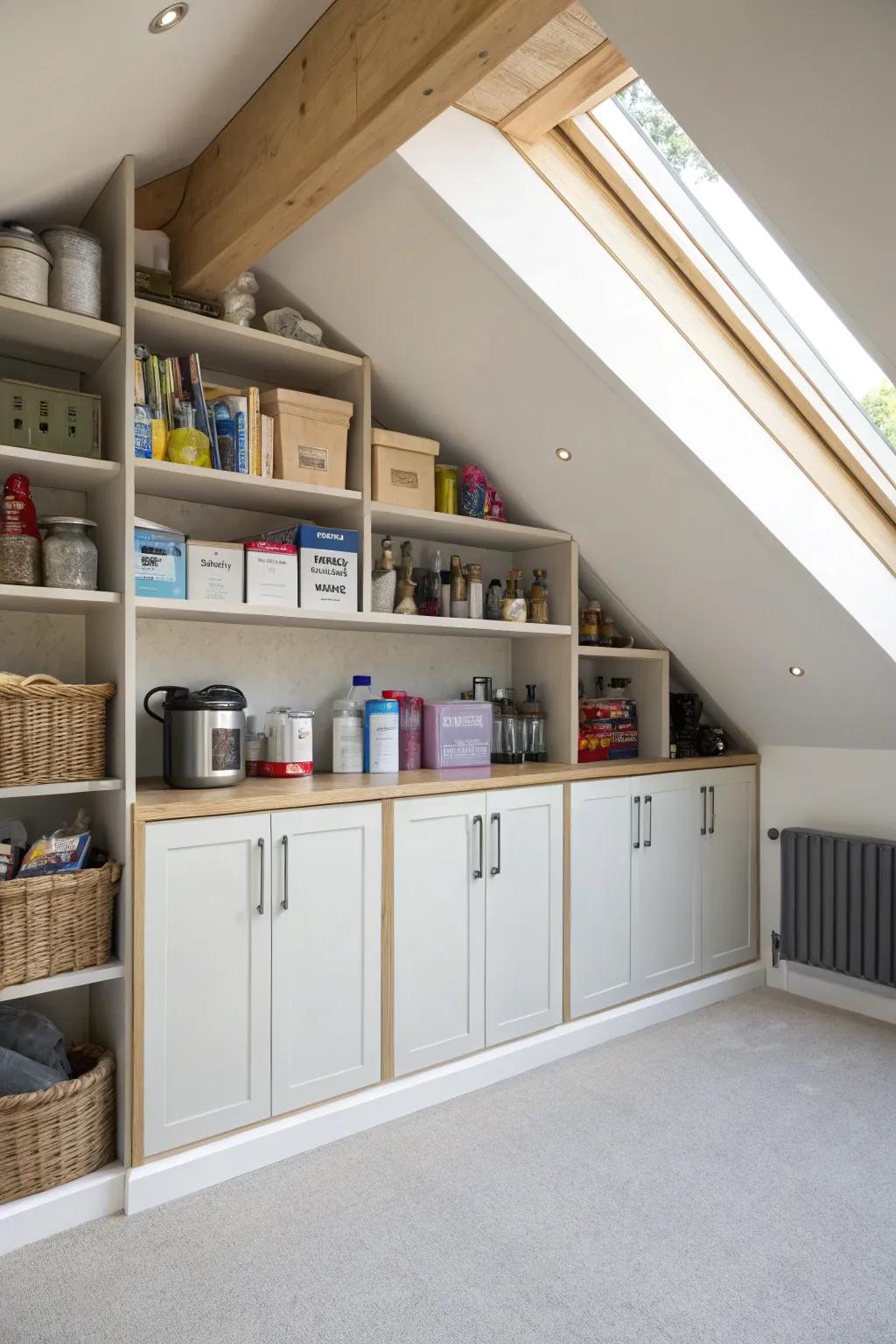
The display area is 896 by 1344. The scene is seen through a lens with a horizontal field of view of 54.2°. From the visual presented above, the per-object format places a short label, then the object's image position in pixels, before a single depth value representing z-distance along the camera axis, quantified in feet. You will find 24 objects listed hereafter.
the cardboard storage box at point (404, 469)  9.36
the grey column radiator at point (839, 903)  10.73
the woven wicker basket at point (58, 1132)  6.54
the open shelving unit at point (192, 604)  7.32
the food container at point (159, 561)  7.71
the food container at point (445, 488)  10.06
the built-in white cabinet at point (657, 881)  10.33
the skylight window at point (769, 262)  7.47
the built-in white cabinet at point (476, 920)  8.71
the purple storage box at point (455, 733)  10.05
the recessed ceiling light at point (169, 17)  5.29
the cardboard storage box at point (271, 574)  8.45
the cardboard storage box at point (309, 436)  8.65
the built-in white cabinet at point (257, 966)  7.20
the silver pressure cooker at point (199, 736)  8.01
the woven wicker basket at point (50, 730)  6.79
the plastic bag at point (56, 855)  6.96
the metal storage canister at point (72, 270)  7.36
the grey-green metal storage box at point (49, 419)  7.18
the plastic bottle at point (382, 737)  9.56
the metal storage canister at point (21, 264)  7.02
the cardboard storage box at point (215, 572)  8.13
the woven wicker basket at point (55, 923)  6.66
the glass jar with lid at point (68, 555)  7.26
